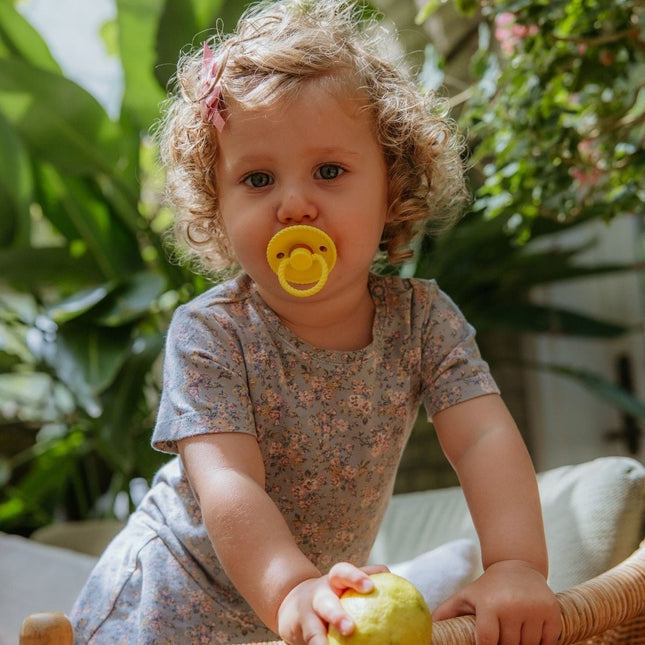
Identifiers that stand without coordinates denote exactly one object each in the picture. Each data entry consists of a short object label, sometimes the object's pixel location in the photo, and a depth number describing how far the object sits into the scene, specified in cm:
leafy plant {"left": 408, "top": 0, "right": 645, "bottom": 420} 129
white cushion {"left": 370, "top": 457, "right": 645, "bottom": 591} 108
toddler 85
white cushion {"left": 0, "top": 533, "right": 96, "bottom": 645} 158
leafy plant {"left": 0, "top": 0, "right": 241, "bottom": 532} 196
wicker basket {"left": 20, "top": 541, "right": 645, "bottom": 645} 62
